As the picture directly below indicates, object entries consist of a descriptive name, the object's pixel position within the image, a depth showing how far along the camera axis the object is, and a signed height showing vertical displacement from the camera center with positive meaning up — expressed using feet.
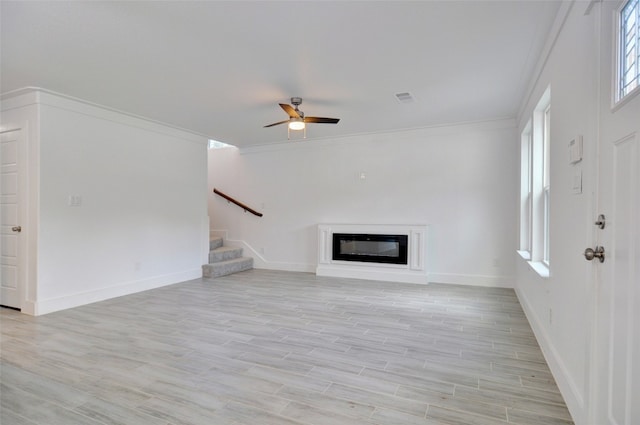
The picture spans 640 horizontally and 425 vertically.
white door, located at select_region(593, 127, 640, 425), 3.98 -1.01
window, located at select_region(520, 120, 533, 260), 14.38 +0.86
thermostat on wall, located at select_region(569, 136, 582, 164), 6.07 +1.13
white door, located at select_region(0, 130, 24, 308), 13.15 -0.42
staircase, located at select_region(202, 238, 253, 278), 19.89 -3.35
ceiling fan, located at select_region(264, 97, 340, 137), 13.32 +3.68
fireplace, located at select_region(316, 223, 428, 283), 18.02 -2.42
